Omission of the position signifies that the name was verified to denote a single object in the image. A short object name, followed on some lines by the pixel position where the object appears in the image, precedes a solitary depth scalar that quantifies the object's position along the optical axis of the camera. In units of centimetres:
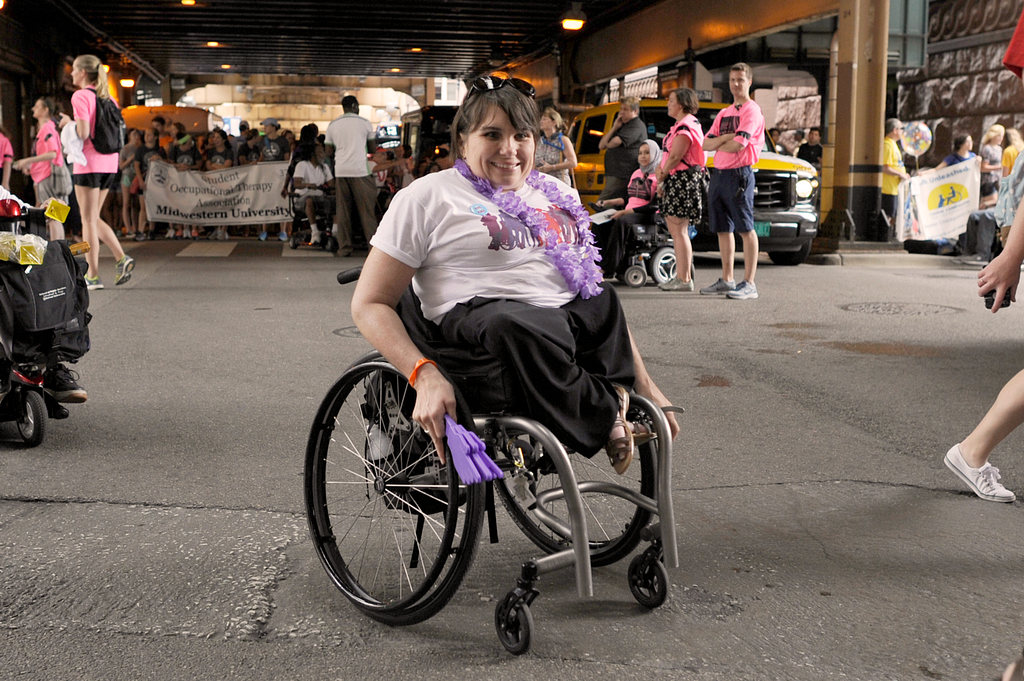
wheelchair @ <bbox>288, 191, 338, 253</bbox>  1628
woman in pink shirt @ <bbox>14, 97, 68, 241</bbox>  1228
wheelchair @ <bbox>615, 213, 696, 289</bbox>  1111
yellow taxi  1312
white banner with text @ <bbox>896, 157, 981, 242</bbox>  1444
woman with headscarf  1073
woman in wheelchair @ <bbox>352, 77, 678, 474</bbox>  278
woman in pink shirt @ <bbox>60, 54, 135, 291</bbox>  972
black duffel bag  480
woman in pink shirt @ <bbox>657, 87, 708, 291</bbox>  1022
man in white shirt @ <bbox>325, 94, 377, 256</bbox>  1436
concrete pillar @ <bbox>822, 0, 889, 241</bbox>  1612
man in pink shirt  1002
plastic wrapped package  479
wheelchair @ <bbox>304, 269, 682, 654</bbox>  280
